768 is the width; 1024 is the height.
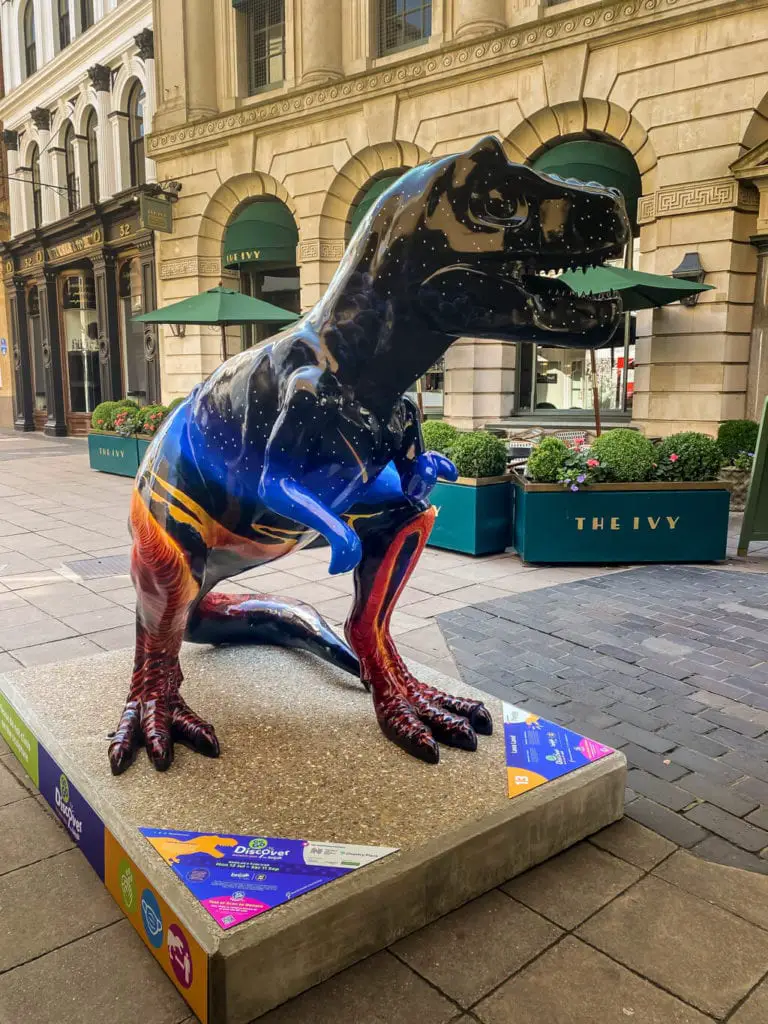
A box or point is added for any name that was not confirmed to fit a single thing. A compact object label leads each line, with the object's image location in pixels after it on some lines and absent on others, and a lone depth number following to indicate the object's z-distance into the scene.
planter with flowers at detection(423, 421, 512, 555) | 7.98
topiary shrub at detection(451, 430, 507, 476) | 7.99
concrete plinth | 2.23
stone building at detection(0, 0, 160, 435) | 20.48
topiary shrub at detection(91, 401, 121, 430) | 15.08
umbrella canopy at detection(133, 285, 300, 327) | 13.15
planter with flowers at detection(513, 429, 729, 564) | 7.59
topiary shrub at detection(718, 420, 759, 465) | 11.05
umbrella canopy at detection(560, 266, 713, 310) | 8.95
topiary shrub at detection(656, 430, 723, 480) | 7.68
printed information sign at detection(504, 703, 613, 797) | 2.99
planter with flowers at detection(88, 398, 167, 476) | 14.21
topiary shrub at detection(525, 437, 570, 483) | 7.70
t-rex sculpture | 2.64
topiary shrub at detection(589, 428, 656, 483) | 7.64
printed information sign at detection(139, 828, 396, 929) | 2.26
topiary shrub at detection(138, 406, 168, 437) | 13.99
